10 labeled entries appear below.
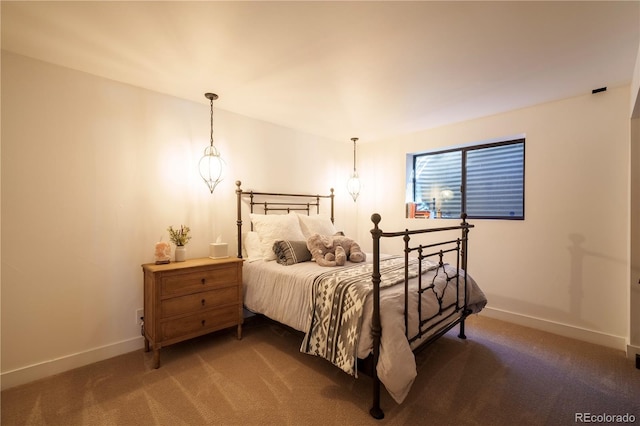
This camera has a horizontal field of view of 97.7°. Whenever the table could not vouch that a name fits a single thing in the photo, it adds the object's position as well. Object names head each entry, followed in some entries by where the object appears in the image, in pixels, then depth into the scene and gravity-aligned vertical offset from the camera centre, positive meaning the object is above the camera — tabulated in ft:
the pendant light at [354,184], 13.73 +1.40
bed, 5.34 -2.03
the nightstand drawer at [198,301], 7.20 -2.46
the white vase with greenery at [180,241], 8.18 -0.86
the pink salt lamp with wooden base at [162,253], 7.74 -1.16
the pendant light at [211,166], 9.09 +1.50
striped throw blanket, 5.63 -2.19
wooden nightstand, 7.07 -2.39
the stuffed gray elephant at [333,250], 8.27 -1.18
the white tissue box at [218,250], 8.68 -1.18
